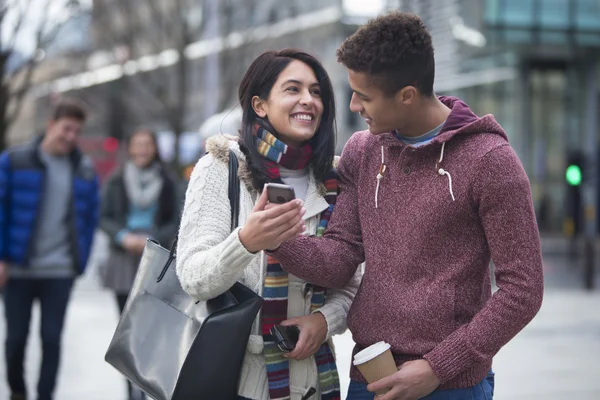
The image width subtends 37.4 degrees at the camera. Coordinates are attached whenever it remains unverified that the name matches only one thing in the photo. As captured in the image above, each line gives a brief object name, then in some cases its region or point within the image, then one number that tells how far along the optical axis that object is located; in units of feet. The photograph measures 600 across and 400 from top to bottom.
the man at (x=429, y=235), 7.84
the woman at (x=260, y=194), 9.02
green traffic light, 59.41
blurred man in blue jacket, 19.06
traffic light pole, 100.68
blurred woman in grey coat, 21.65
